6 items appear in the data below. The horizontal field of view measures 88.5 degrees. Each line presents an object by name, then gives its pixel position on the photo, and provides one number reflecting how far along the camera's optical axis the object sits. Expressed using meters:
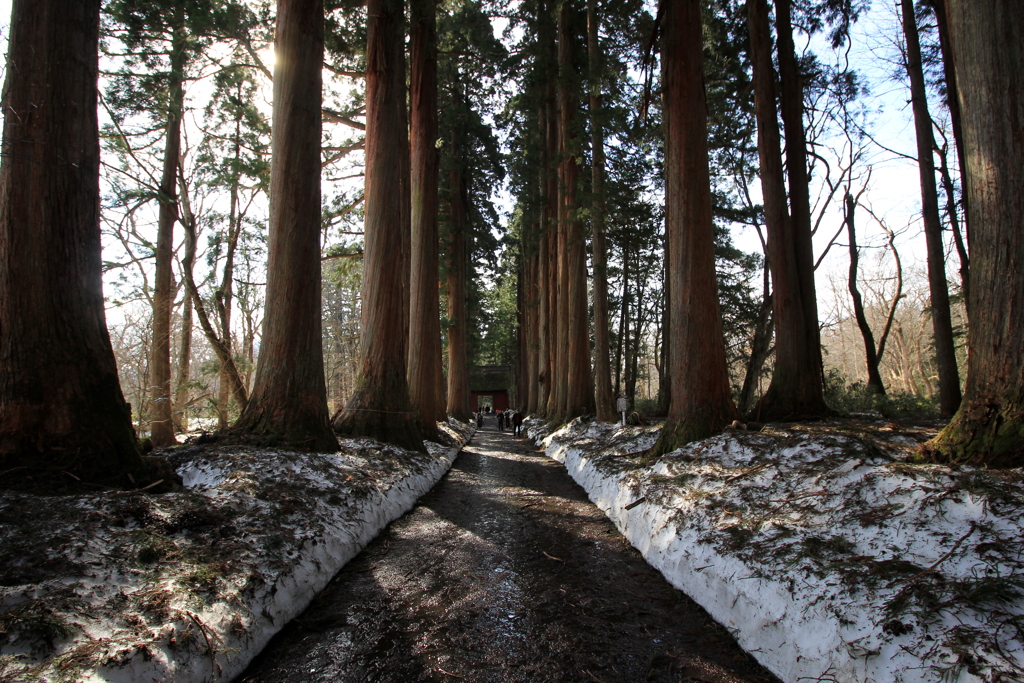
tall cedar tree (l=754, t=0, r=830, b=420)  10.05
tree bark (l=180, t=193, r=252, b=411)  10.98
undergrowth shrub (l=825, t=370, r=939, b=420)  13.34
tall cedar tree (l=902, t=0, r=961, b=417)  11.07
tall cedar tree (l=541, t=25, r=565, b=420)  15.82
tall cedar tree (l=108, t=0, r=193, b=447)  8.55
